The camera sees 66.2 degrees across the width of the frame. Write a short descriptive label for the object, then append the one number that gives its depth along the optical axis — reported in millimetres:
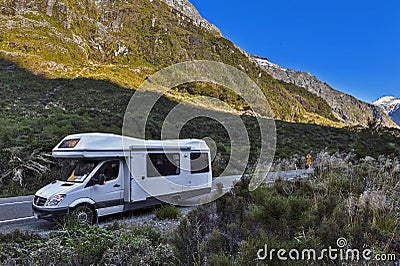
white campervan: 7289
